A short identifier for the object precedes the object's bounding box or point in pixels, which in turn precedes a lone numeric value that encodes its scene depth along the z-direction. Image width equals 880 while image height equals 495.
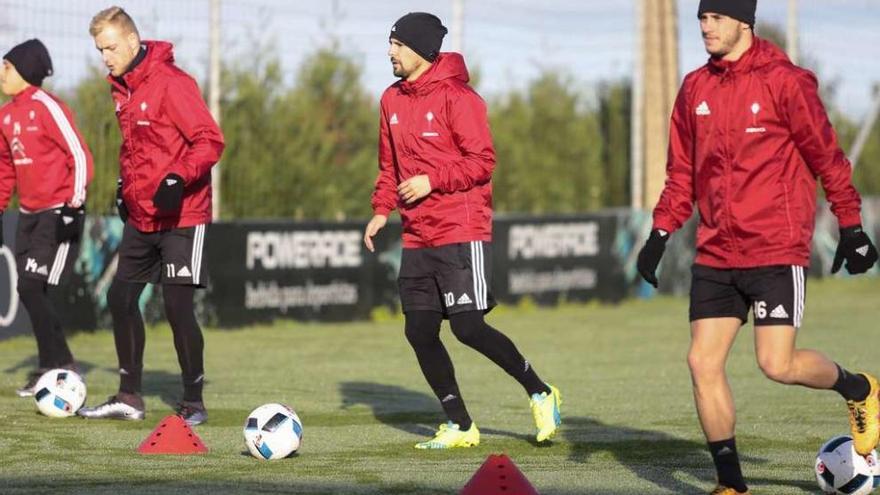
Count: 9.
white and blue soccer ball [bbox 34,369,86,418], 16.97
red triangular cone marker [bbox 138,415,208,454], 14.38
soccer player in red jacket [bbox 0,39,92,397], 19.01
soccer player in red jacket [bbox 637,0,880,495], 11.87
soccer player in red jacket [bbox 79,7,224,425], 16.20
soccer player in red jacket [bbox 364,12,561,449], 14.69
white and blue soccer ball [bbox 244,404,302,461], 14.07
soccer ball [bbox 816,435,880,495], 12.16
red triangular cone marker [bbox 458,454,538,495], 10.91
